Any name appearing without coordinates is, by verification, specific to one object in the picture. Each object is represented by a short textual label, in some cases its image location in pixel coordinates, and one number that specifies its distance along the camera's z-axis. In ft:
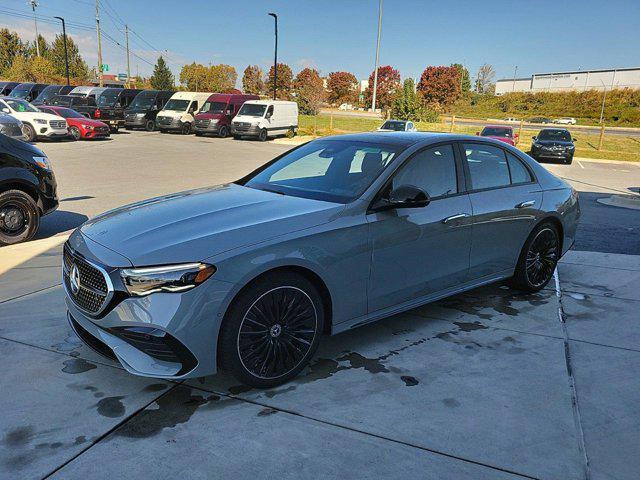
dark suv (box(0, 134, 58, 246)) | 21.93
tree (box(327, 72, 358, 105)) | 303.27
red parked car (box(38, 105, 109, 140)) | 74.95
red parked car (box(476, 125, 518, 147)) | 74.44
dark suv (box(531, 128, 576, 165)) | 74.49
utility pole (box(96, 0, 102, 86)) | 179.52
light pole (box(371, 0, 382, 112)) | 131.23
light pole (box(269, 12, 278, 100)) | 128.94
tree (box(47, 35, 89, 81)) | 249.92
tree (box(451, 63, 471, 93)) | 344.00
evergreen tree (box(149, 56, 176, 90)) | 263.70
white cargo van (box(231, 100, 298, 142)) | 92.94
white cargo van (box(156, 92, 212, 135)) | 100.22
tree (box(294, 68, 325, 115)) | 164.14
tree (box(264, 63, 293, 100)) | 266.08
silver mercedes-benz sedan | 9.75
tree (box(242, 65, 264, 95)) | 295.48
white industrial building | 307.17
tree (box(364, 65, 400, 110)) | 256.93
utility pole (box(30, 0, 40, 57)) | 254.86
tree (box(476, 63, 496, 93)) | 380.99
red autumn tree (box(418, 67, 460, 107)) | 240.12
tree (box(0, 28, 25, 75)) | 256.73
